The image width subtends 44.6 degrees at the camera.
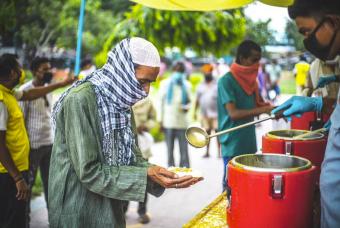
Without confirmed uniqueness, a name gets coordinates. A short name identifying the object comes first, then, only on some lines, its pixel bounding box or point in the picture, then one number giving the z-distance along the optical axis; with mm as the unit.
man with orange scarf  3566
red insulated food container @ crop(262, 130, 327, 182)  1913
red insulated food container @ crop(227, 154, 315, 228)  1439
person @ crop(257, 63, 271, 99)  8434
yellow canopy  2898
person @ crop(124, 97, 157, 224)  4473
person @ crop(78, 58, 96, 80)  6387
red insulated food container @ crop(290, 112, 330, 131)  2486
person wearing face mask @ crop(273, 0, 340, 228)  1309
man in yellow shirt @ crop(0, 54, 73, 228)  3049
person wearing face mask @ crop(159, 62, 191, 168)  6254
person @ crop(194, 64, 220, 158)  7805
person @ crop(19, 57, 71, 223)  4145
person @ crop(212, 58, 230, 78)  10368
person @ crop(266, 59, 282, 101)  11919
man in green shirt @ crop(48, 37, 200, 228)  1775
